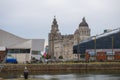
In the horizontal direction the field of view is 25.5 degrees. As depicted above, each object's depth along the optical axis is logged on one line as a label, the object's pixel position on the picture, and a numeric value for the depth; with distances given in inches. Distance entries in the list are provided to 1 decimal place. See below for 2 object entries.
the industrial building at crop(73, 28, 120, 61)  4456.3
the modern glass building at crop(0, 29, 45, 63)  3692.6
